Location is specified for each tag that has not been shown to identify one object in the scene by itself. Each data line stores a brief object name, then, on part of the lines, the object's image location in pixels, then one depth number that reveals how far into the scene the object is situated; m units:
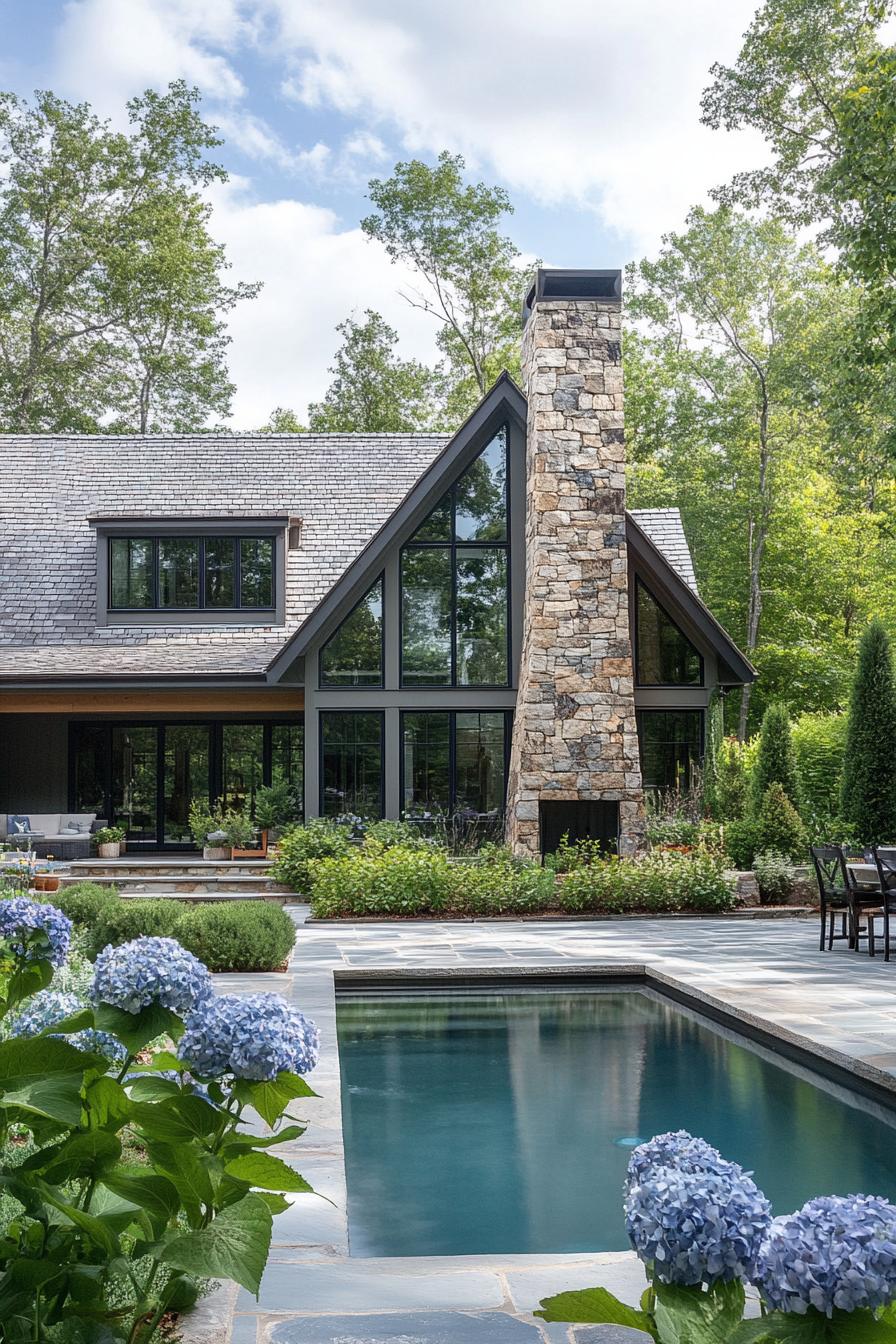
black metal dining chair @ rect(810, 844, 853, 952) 11.17
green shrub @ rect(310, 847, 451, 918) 13.96
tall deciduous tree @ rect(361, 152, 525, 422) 30.61
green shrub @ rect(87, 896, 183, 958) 9.10
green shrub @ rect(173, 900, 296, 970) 9.64
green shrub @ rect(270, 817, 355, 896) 15.42
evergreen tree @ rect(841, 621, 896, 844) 15.74
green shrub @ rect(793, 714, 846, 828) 18.20
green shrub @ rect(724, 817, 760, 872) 15.31
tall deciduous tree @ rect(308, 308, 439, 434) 32.34
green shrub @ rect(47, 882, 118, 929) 10.07
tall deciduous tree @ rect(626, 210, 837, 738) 29.06
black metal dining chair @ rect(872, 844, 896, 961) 10.43
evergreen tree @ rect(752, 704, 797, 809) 15.59
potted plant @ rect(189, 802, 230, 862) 17.47
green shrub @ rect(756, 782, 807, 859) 15.16
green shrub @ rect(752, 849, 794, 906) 14.68
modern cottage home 16.25
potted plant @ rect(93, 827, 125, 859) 17.88
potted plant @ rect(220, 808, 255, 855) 17.44
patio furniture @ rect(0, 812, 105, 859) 16.98
